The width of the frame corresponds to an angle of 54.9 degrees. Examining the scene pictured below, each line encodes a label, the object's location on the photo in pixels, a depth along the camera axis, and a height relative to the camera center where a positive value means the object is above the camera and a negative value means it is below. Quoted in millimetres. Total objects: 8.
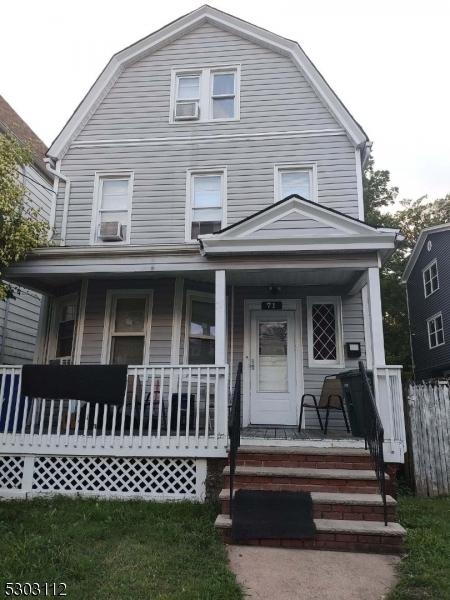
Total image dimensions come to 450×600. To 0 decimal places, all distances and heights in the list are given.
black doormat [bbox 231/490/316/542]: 3969 -1043
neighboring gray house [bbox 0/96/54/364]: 9234 +2051
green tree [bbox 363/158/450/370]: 21438 +9615
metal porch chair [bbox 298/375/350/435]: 6320 +129
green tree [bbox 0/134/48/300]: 6223 +2623
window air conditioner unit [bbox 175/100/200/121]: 8648 +5699
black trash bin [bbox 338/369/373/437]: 5391 +97
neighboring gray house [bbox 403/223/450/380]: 16000 +4115
